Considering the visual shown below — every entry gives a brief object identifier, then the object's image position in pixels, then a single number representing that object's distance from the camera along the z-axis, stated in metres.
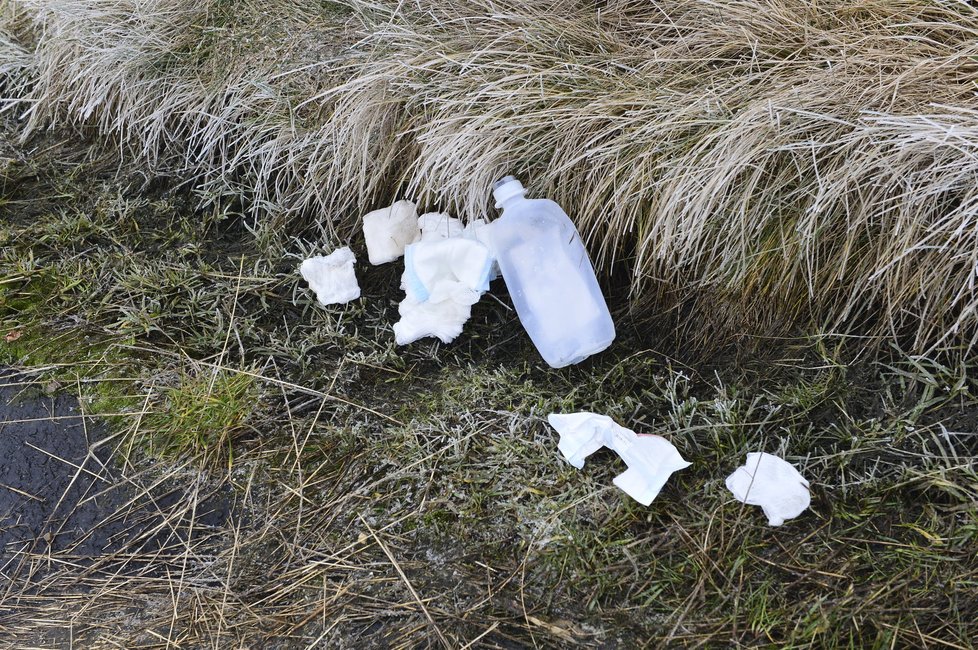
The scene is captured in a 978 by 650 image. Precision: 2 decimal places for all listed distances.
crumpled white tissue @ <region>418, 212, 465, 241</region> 2.34
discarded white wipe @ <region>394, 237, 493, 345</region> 2.27
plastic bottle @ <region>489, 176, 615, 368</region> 2.21
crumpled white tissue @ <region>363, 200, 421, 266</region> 2.43
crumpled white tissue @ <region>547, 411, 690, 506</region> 1.92
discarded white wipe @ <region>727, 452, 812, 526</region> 1.84
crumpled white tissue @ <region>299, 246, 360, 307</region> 2.40
